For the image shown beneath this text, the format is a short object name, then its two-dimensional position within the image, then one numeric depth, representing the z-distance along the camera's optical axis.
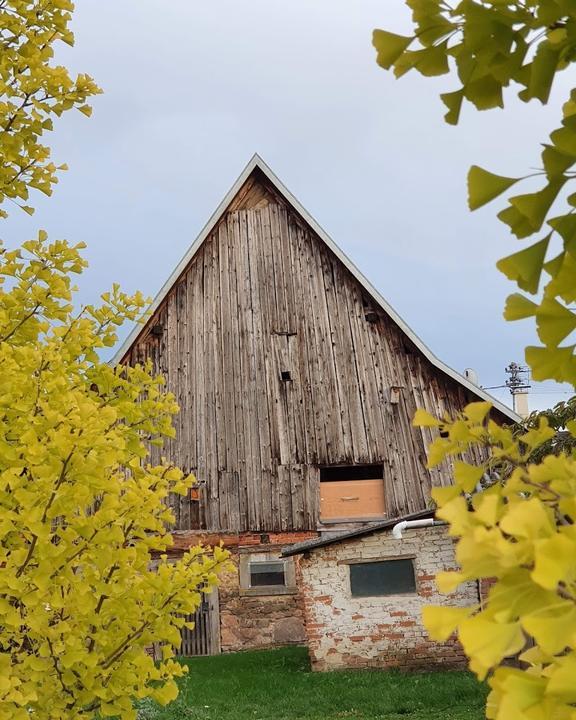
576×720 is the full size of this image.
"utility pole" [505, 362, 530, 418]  29.38
